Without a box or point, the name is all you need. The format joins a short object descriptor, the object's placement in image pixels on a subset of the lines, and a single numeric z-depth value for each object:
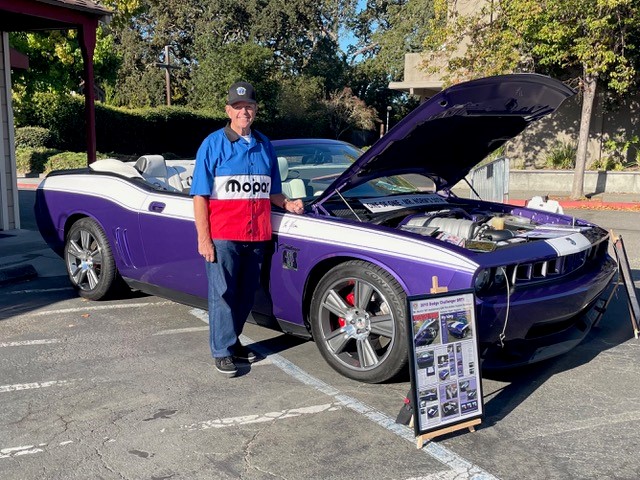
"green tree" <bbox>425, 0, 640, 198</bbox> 14.48
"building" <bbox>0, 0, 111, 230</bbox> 9.62
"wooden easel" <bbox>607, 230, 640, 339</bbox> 5.18
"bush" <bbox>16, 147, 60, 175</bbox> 22.88
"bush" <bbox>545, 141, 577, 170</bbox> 19.42
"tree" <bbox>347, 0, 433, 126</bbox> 49.69
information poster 3.42
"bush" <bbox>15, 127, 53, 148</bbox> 24.52
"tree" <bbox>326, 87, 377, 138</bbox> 42.94
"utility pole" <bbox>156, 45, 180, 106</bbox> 35.87
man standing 4.36
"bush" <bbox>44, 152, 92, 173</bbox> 21.53
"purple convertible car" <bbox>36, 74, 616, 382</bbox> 3.97
